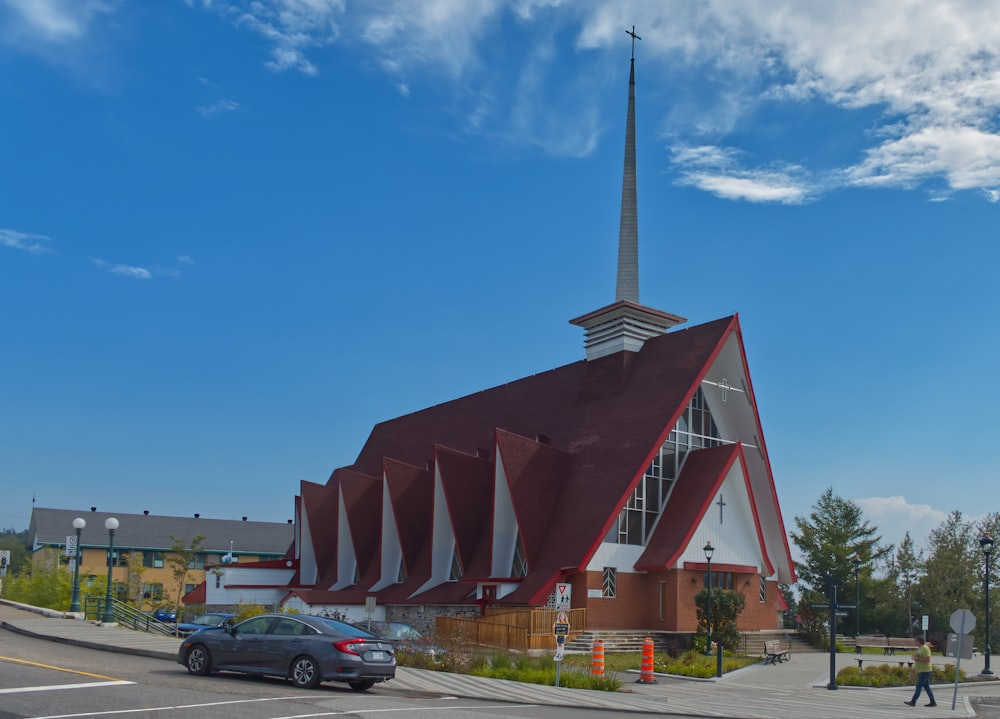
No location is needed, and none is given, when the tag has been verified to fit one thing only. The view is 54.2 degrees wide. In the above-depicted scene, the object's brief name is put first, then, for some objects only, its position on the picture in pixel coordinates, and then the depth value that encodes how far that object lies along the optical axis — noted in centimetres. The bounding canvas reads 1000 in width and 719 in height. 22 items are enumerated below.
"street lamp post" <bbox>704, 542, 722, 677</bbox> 3042
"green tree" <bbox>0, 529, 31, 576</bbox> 10405
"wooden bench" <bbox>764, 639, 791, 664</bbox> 3144
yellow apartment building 7506
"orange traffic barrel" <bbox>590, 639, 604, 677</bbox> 2136
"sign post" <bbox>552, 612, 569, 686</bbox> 2018
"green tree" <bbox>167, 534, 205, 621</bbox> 5110
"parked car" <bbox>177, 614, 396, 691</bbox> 1659
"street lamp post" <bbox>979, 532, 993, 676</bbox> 2978
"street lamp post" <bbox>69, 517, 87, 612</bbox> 3005
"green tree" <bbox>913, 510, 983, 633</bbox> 4966
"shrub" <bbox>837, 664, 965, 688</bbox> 2477
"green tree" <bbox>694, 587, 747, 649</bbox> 3197
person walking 2072
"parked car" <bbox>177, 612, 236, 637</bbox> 3478
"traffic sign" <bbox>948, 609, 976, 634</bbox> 2086
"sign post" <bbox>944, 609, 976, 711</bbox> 2070
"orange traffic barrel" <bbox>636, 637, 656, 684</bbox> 2322
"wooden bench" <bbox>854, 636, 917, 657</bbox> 4108
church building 3488
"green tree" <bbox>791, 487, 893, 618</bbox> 6169
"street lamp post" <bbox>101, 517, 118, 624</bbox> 2831
